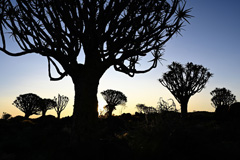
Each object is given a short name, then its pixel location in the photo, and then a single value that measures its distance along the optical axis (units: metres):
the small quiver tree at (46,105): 35.97
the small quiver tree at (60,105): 33.13
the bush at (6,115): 47.67
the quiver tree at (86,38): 4.65
